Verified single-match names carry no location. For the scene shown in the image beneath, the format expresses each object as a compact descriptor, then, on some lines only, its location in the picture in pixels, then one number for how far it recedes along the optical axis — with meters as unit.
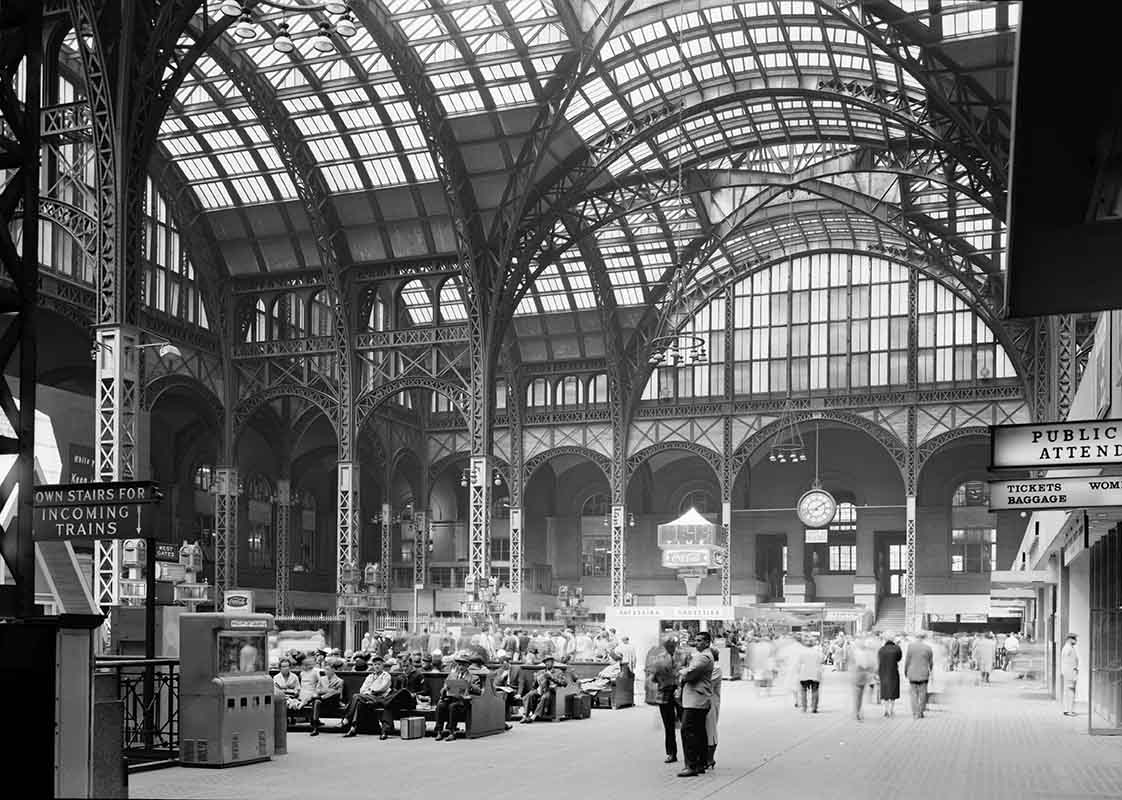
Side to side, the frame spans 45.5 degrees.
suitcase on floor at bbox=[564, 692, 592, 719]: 23.31
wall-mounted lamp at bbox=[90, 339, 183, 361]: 22.48
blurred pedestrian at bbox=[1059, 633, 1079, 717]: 24.00
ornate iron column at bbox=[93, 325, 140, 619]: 22.39
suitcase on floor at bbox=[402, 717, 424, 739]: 19.19
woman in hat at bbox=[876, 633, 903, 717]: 24.36
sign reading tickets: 12.41
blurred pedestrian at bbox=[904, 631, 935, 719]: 24.03
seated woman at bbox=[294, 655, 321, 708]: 20.38
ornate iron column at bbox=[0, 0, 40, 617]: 9.63
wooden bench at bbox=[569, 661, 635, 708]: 26.31
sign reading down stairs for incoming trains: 13.58
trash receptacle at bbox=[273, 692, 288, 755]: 16.73
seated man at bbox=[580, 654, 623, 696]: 26.33
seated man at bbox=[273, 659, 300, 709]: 20.38
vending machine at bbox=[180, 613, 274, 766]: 15.09
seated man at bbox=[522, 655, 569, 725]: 22.34
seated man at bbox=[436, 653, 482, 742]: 19.22
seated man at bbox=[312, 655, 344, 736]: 20.11
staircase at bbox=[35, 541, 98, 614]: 20.06
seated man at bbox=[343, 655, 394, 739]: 19.78
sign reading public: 12.27
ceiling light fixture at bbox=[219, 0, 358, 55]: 22.03
